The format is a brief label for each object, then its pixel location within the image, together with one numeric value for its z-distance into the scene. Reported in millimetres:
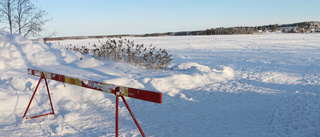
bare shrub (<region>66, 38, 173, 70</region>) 11133
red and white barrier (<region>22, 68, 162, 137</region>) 2949
